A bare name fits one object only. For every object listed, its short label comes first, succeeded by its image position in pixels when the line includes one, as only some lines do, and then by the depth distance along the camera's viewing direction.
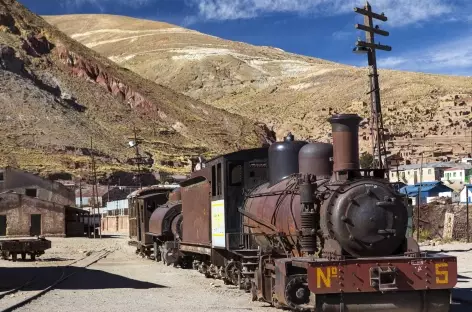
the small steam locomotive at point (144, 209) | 34.16
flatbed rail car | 32.31
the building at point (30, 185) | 62.75
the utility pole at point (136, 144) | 85.30
